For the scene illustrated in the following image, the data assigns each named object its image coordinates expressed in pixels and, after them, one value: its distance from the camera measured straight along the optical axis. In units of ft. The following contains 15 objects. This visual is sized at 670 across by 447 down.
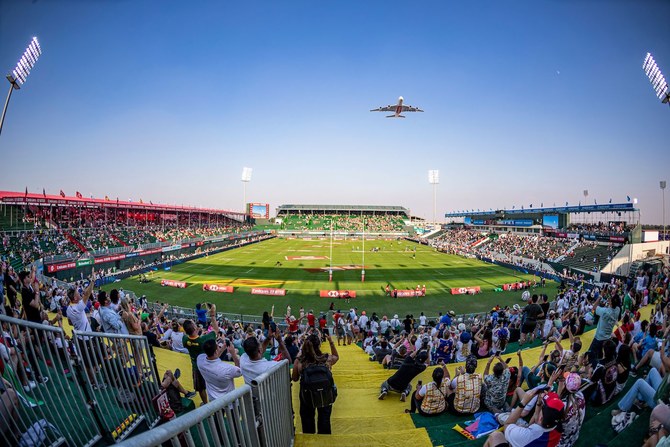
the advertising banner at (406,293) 93.40
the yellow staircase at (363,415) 13.55
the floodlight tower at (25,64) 43.90
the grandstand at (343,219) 343.46
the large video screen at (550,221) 203.82
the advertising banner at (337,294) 91.91
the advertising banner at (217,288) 95.35
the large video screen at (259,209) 445.78
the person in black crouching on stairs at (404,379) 21.52
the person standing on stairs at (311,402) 14.10
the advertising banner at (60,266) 91.56
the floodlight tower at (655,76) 55.06
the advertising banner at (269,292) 93.30
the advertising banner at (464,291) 96.89
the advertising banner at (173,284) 100.09
